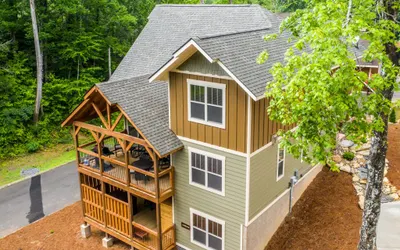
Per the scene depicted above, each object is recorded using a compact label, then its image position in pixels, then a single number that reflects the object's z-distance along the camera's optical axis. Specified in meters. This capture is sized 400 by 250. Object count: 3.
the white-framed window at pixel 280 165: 14.46
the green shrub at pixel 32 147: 25.31
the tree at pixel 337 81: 8.37
